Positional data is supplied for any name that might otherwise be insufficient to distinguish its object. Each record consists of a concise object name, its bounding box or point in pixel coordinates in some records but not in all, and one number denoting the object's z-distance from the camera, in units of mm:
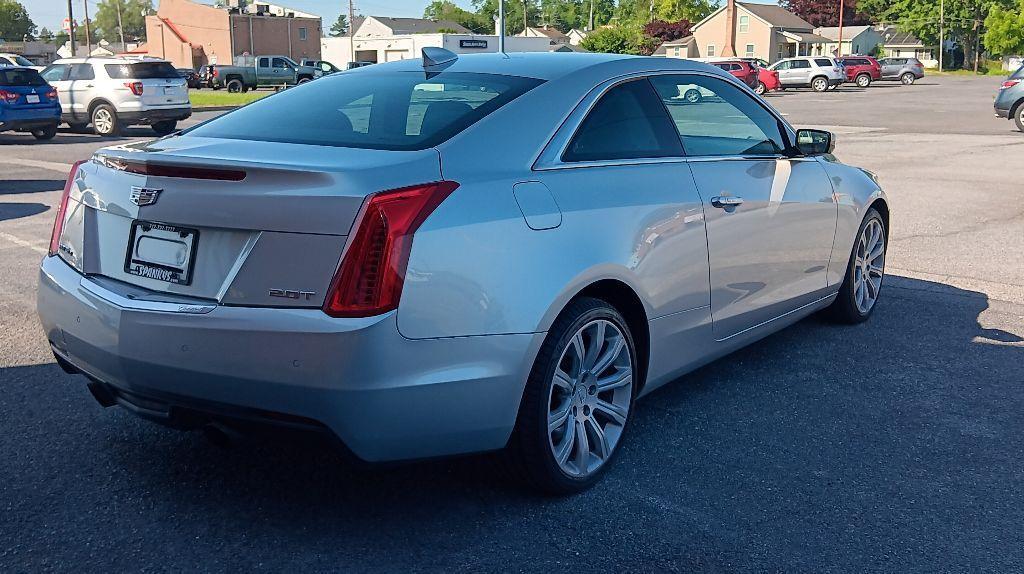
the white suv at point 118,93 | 22328
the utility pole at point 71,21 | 42194
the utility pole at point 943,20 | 94250
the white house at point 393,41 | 79562
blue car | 20672
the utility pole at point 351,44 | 92481
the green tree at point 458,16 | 152500
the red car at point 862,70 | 58562
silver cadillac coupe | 3096
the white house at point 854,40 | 102438
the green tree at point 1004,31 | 90125
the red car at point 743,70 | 46500
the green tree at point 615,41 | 71938
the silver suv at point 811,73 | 53031
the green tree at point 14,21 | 156262
